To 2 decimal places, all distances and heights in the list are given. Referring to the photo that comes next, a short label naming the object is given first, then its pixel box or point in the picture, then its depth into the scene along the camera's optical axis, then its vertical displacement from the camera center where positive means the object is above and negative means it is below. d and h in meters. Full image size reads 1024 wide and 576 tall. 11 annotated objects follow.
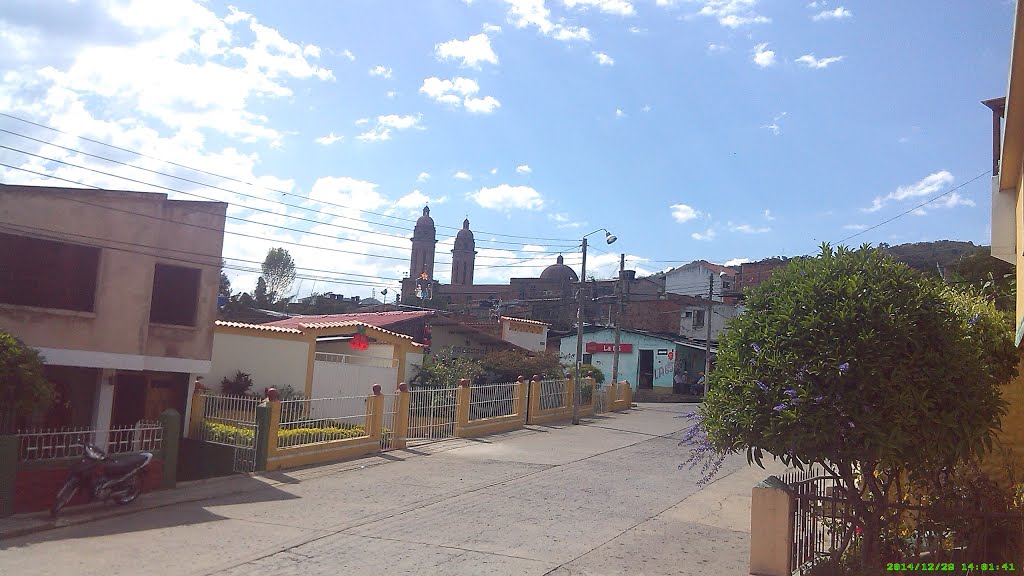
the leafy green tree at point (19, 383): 11.34 -0.79
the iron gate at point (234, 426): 15.23 -1.67
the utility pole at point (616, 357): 34.83 +0.34
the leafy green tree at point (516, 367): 29.97 -0.29
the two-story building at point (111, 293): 16.11 +0.80
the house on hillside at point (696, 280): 60.19 +6.84
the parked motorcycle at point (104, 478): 11.36 -2.06
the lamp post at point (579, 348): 26.61 +0.50
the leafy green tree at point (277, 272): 65.25 +5.59
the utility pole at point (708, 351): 40.81 +0.97
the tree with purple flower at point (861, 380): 6.77 +0.01
